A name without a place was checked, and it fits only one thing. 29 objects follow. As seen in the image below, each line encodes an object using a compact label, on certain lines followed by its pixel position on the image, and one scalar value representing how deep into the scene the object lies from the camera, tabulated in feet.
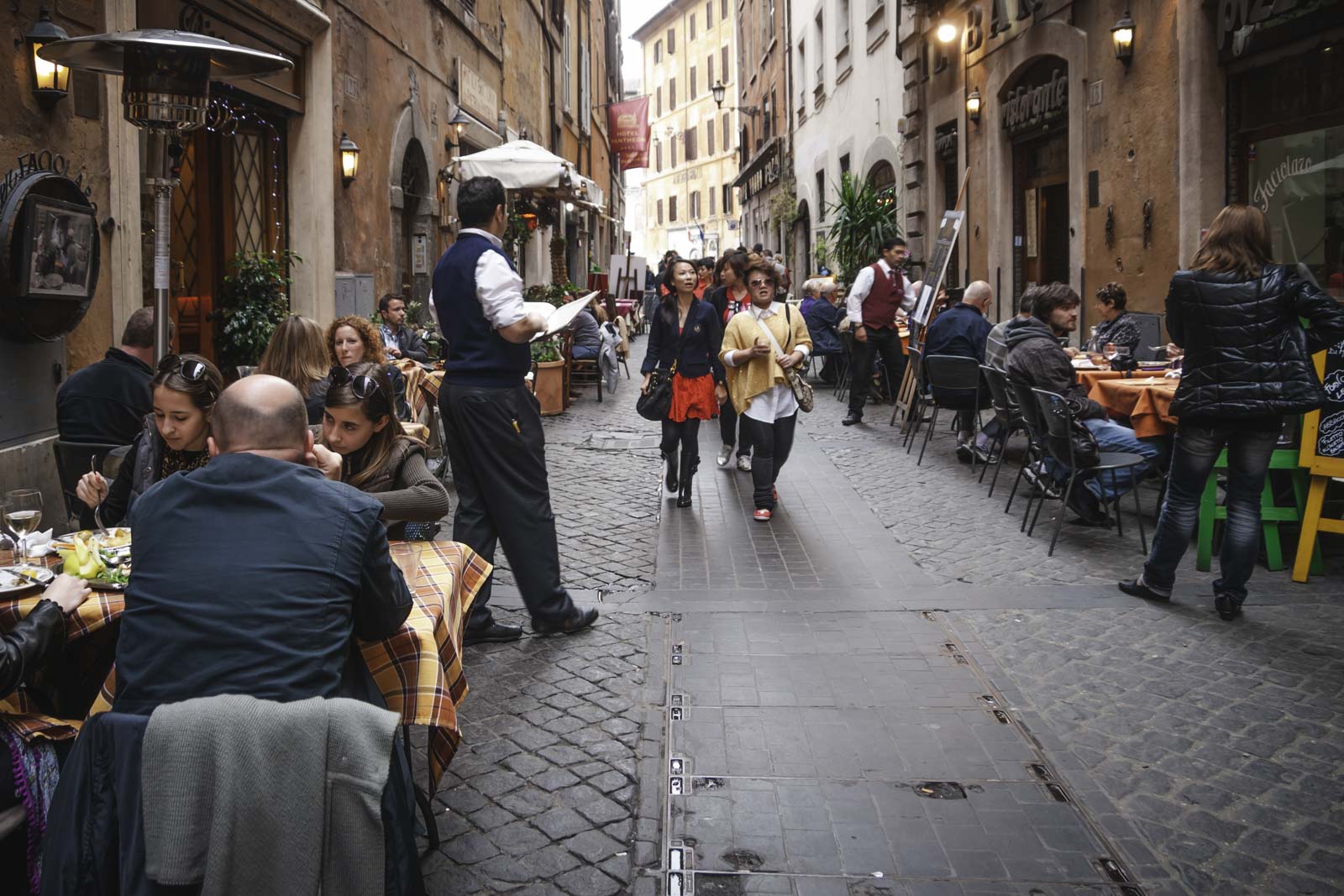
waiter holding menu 16.48
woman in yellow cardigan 25.89
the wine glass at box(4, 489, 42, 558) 11.39
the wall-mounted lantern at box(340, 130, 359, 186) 37.37
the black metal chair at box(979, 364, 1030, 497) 27.68
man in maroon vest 41.22
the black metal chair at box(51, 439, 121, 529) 16.78
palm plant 59.52
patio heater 16.65
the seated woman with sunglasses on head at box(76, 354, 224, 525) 13.03
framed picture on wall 20.53
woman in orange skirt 27.55
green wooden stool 20.74
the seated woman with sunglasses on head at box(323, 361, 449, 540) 13.33
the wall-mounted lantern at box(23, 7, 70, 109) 20.92
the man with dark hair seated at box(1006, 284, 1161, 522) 23.98
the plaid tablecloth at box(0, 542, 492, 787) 9.20
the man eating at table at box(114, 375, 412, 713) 7.57
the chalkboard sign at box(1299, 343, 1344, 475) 19.51
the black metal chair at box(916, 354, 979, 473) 31.94
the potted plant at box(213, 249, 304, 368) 30.37
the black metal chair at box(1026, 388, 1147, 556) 22.59
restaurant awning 43.37
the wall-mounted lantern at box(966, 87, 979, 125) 51.24
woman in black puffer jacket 17.62
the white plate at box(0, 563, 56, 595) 10.10
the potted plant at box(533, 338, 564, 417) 42.88
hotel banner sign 106.73
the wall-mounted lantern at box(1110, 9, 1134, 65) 35.99
